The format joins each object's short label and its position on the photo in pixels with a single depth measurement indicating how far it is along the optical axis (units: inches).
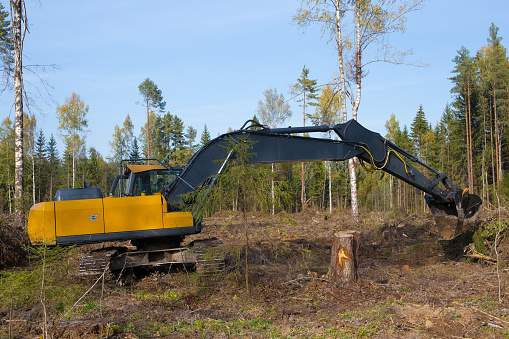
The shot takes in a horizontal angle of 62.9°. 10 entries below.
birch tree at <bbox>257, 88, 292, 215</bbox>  1528.1
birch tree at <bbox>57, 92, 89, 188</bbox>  1694.1
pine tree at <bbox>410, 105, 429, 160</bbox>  2081.7
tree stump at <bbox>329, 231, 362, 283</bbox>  309.3
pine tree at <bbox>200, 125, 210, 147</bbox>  2207.1
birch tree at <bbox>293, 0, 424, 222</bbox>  700.7
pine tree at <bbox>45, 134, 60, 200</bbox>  2050.2
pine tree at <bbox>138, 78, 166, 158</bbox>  1656.0
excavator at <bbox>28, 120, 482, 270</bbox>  319.6
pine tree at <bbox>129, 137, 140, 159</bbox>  2164.5
